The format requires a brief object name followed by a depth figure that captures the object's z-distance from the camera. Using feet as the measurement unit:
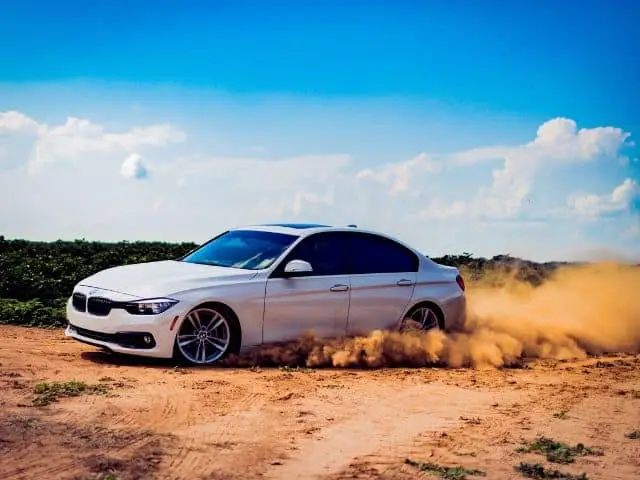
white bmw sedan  34.12
